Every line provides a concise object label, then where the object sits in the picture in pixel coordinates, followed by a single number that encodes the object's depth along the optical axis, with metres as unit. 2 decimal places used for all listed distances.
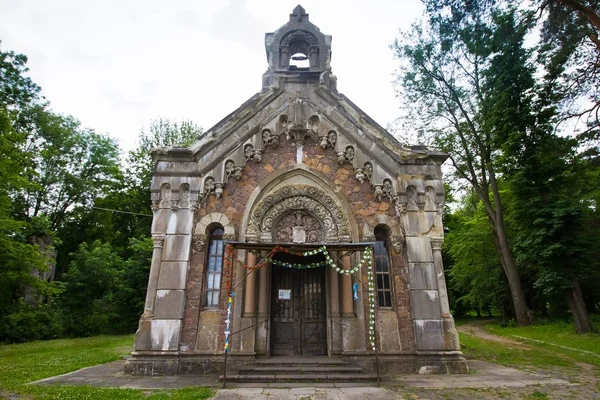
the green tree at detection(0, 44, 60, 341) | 14.31
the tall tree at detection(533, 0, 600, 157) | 10.27
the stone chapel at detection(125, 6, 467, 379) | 8.68
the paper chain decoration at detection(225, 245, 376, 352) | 8.41
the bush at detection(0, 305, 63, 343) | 15.98
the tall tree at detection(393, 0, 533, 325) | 16.47
